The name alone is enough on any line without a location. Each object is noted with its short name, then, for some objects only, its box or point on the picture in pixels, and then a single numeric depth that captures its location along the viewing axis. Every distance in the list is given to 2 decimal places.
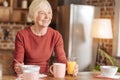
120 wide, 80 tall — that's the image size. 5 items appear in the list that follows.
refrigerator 4.37
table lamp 4.19
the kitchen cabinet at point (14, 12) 5.23
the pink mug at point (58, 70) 2.07
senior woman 2.38
